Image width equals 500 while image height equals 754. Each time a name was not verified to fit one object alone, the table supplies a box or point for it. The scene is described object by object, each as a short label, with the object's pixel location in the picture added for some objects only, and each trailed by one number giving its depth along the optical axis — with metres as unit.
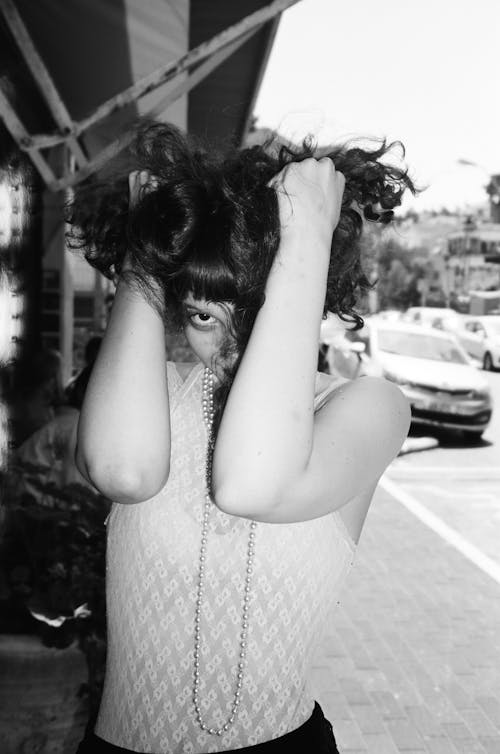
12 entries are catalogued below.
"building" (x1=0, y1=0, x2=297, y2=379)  3.68
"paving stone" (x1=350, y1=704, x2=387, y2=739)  3.52
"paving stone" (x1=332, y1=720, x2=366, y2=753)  3.38
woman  1.06
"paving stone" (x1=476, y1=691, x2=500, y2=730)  3.68
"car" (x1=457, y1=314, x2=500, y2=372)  20.66
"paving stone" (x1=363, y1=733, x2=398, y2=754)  3.35
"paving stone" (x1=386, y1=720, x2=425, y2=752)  3.39
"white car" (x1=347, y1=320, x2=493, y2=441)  10.64
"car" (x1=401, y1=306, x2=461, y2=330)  25.94
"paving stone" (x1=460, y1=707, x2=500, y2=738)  3.54
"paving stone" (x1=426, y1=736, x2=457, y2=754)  3.37
